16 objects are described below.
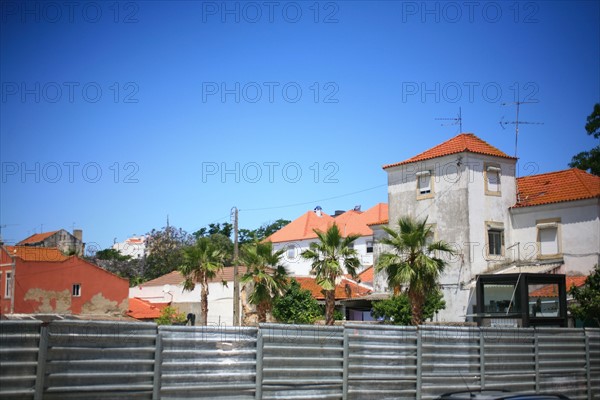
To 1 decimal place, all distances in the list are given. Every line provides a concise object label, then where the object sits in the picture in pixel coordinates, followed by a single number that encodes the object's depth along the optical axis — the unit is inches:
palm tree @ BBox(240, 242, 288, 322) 1608.0
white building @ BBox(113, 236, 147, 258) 5000.5
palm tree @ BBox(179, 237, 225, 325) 1931.6
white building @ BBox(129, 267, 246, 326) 2235.5
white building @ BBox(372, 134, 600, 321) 1523.1
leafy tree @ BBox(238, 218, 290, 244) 4340.6
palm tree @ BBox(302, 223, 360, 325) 1531.7
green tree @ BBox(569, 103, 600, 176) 2140.7
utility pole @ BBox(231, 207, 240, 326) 1727.4
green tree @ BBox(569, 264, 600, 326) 1089.4
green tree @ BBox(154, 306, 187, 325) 1924.2
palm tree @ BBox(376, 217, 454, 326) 1258.0
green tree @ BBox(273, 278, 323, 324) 1740.4
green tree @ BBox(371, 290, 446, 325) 1471.5
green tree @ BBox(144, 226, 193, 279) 3454.7
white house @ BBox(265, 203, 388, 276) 2839.6
